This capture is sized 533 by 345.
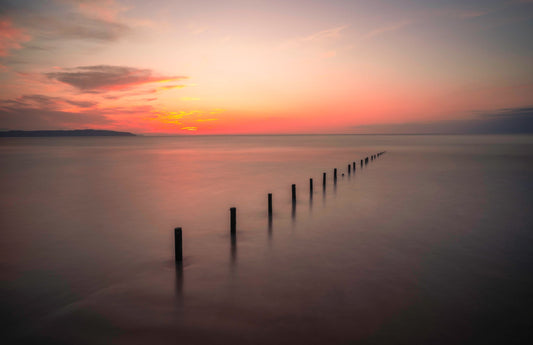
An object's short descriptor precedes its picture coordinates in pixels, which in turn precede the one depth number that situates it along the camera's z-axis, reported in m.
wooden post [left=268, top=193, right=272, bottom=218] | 14.27
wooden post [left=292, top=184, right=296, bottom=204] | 16.99
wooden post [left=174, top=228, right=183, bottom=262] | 8.95
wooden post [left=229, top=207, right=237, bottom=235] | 11.60
